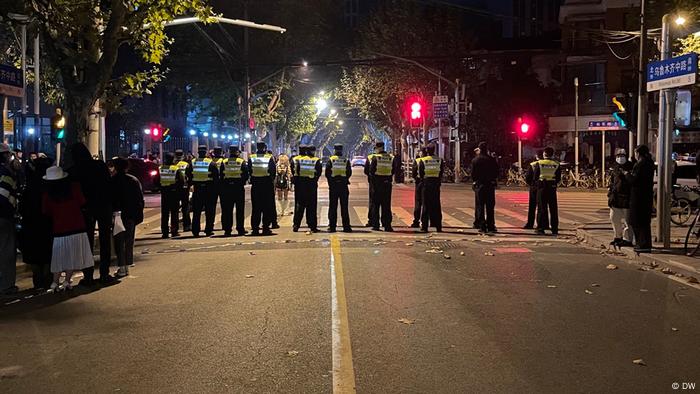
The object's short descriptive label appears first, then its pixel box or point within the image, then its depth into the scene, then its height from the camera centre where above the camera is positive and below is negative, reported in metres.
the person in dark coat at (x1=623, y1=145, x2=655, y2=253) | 11.58 -0.40
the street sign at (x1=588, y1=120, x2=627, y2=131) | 31.74 +2.20
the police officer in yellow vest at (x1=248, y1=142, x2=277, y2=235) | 14.46 -0.31
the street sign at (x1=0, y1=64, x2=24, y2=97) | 10.26 +1.39
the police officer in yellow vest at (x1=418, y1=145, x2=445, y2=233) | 14.96 -0.32
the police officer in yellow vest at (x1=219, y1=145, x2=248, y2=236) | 14.45 -0.26
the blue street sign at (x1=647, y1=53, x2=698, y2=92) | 11.14 +1.70
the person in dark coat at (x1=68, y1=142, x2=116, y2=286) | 9.20 -0.34
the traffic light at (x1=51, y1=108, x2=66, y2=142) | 17.12 +1.19
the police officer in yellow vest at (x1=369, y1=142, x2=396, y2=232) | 14.95 -0.16
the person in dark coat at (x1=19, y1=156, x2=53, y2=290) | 9.05 -0.75
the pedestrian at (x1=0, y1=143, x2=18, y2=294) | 8.69 -0.66
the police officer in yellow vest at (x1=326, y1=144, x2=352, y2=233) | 14.70 -0.23
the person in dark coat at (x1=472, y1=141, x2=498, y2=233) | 14.80 -0.23
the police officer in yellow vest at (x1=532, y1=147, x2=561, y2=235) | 14.76 -0.34
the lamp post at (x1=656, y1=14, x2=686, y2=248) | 12.16 +0.38
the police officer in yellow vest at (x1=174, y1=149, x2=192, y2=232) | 14.77 -0.45
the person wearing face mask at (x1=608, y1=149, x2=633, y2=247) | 12.23 -0.52
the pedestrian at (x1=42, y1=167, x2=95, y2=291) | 8.63 -0.59
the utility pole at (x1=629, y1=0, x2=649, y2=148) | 13.68 +1.55
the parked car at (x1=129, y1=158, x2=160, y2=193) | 27.39 +0.11
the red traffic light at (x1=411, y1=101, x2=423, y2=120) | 33.16 +3.02
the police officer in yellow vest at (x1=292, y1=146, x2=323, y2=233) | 14.66 -0.31
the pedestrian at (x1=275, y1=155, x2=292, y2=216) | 19.34 -0.24
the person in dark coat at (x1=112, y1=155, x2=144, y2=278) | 9.94 -0.51
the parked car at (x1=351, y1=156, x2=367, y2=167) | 76.05 +1.17
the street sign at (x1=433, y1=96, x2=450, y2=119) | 34.03 +3.20
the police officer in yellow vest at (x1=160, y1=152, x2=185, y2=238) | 14.52 -0.37
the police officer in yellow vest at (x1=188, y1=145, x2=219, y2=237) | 14.58 -0.20
